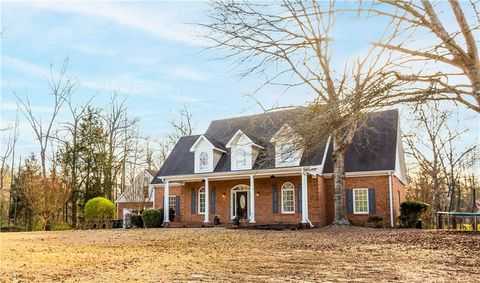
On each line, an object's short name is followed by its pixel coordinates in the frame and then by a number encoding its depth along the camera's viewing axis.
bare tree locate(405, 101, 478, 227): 30.61
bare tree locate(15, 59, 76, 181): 32.56
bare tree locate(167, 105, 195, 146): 39.41
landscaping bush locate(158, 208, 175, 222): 25.99
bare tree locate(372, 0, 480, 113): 7.29
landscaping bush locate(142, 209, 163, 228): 24.78
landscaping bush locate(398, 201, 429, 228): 21.25
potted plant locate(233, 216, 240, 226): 22.32
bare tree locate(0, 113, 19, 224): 34.75
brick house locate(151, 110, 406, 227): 21.78
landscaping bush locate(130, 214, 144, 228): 26.08
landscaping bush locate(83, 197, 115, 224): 26.53
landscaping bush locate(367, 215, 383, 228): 20.95
